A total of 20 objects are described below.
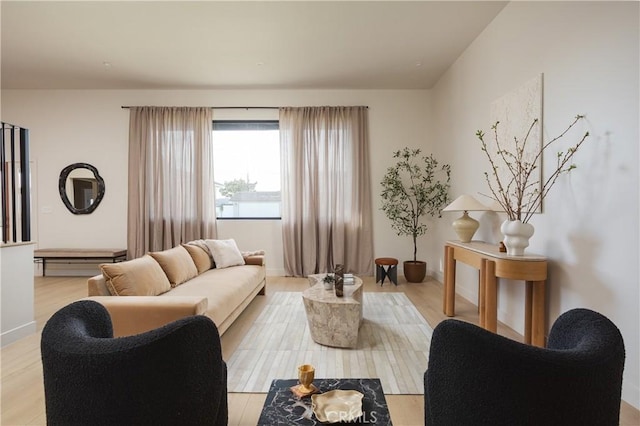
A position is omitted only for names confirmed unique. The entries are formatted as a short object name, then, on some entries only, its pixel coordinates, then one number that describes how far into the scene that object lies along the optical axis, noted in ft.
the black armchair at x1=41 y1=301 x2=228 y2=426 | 3.16
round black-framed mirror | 19.11
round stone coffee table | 9.18
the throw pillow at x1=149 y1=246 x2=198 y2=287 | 10.55
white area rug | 7.80
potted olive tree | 17.53
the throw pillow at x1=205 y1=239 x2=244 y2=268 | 13.80
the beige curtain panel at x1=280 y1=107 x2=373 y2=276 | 18.63
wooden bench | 17.89
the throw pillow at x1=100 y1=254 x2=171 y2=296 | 8.50
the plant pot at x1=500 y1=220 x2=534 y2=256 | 8.87
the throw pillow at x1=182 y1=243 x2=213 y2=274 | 12.81
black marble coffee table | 4.49
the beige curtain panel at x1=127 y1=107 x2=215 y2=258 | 18.61
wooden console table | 8.61
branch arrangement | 8.58
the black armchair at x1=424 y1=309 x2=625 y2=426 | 2.97
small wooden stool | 16.90
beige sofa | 7.62
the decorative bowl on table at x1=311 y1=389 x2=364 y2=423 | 4.44
